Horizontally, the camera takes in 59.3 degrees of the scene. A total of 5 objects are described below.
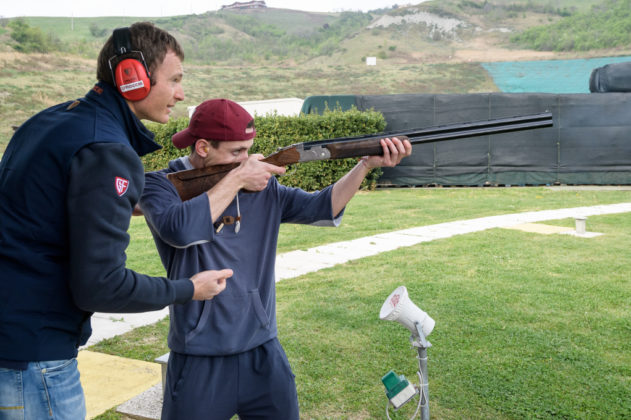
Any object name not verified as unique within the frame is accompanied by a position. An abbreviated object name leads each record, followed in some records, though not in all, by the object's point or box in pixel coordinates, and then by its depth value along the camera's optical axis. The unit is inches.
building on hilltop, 5125.5
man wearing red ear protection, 64.0
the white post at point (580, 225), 404.2
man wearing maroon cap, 88.9
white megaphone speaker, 115.8
